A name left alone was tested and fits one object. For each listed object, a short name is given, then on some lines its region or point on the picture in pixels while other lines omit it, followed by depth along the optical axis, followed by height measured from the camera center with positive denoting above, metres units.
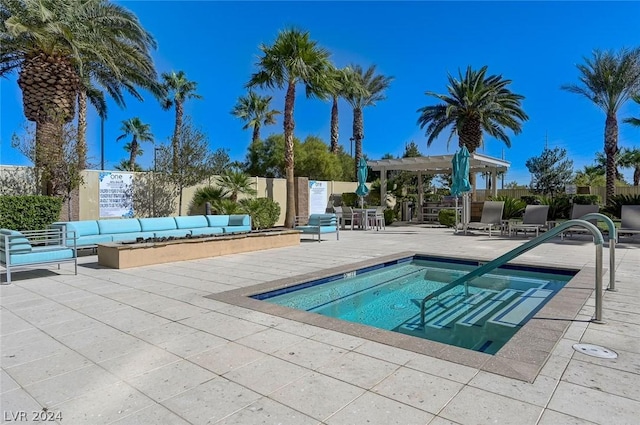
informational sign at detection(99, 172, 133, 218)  12.77 +0.49
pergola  18.20 +2.16
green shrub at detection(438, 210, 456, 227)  17.03 -0.38
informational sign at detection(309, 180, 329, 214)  19.73 +0.61
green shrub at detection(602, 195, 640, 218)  13.09 +0.20
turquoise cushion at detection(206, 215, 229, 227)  11.45 -0.34
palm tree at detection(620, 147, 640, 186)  34.00 +4.17
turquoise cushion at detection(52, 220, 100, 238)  8.71 -0.41
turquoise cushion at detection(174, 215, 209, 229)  10.77 -0.37
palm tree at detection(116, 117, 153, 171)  38.50 +7.69
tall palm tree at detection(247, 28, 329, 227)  14.89 +5.45
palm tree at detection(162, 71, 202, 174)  26.94 +8.32
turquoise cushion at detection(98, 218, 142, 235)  9.34 -0.42
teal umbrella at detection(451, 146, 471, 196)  13.74 +1.29
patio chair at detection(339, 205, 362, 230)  17.03 -0.33
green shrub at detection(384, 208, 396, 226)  19.53 -0.37
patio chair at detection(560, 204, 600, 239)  11.75 -0.08
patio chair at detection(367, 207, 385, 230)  16.78 -0.40
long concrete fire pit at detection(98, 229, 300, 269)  7.36 -0.85
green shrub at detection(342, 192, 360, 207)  20.69 +0.51
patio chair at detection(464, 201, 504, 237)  13.49 -0.30
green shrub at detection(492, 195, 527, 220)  16.36 -0.03
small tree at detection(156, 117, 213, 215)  14.31 +1.80
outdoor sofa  8.92 -0.48
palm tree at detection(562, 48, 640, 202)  17.28 +5.67
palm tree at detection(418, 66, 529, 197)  20.33 +5.41
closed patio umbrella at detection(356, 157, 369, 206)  16.91 +1.41
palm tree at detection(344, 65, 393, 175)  25.00 +7.43
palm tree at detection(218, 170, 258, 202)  15.38 +1.02
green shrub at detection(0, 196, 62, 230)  9.82 -0.07
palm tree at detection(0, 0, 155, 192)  10.75 +4.69
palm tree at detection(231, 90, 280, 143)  30.31 +7.58
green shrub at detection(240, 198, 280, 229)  15.70 -0.09
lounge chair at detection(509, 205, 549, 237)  12.44 -0.34
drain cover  3.16 -1.18
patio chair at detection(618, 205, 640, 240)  10.75 -0.27
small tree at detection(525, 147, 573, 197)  28.69 +2.77
